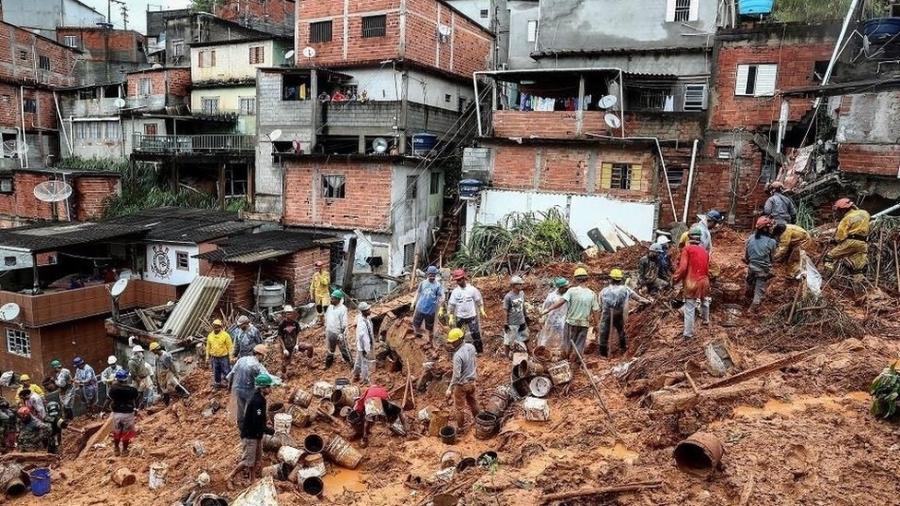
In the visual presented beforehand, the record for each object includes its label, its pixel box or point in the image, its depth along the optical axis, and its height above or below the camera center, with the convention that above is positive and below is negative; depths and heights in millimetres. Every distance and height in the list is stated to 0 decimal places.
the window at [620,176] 20688 -341
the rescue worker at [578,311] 10727 -2577
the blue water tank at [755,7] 20875 +5586
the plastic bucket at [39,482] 9930 -5446
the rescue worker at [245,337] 13584 -4118
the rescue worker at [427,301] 12805 -2978
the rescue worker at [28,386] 14105 -5647
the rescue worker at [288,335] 13953 -4143
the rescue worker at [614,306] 10852 -2503
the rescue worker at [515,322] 12226 -3215
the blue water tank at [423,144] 24625 +619
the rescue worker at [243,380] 9453 -3529
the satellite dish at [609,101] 19922 +2098
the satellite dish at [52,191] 25094 -1897
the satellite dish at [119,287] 17922 -4074
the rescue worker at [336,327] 12785 -3631
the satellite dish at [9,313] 18438 -5050
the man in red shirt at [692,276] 10383 -1848
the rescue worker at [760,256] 11141 -1569
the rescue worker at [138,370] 15652 -5659
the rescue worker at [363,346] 11867 -3704
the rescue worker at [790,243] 11912 -1401
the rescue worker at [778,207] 12766 -737
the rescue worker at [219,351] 13226 -4336
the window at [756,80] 20812 +3094
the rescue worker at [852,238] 11477 -1229
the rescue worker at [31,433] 12578 -5961
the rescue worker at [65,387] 15648 -6384
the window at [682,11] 22891 +5909
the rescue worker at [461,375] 9484 -3359
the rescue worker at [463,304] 12023 -2825
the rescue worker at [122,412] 10555 -4660
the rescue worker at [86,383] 15688 -6031
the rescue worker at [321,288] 18453 -4006
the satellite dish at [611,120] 19994 +1485
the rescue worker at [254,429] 8859 -3998
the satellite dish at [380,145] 23953 +488
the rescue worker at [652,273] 13742 -2443
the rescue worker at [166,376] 14859 -5620
